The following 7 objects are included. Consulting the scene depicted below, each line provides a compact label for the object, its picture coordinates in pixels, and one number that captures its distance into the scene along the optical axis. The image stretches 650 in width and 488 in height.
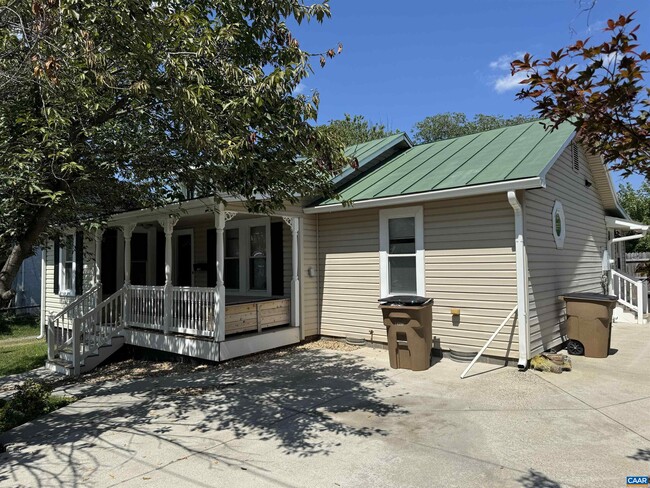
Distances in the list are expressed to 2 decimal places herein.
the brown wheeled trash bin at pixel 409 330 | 7.11
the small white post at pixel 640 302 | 11.52
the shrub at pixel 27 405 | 5.39
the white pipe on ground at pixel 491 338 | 6.70
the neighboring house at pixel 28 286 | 19.36
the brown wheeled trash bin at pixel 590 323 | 7.75
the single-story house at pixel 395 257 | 7.46
